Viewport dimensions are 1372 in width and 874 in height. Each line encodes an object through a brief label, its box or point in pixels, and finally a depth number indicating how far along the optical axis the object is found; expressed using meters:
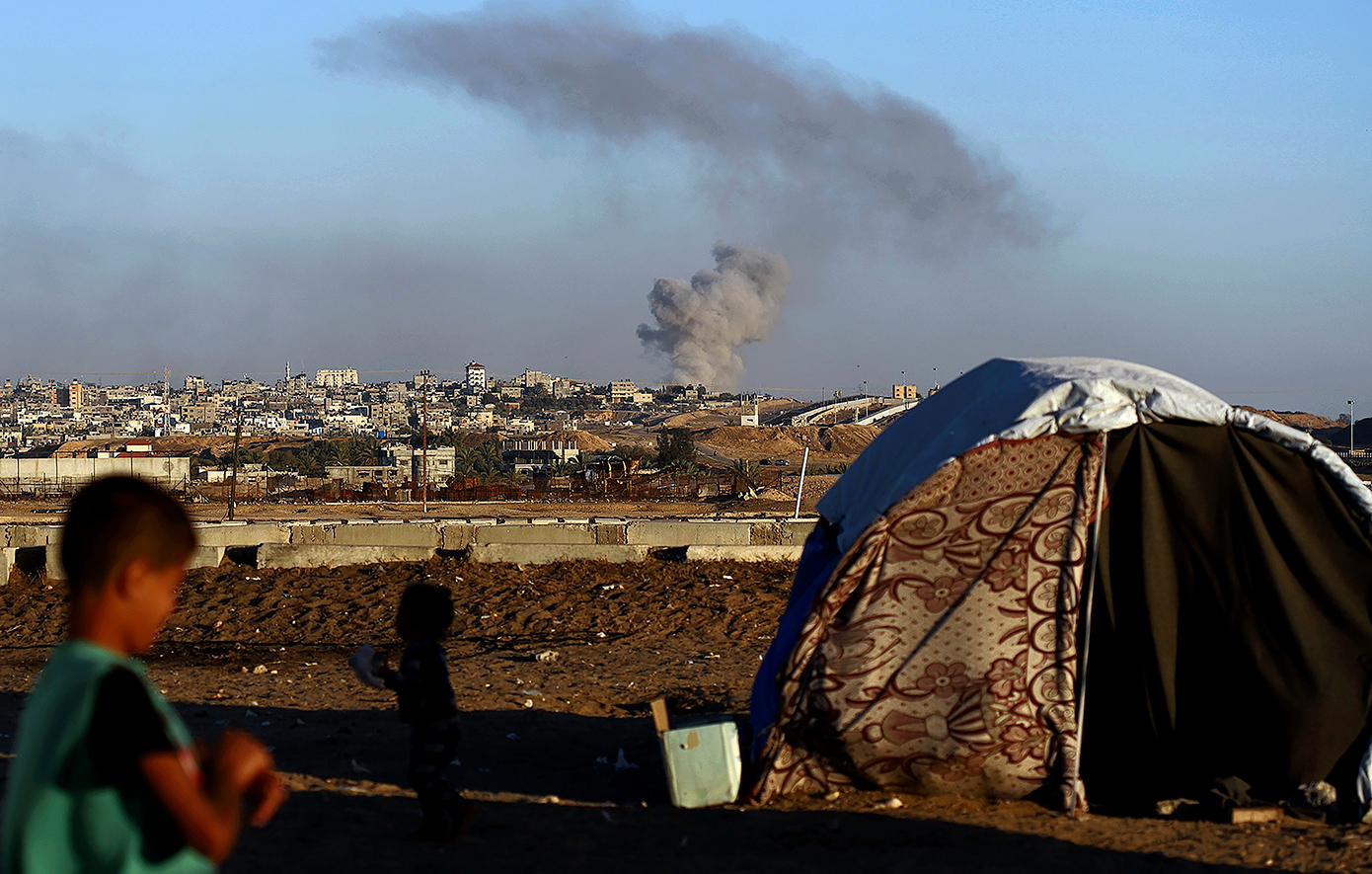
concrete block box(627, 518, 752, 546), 21.25
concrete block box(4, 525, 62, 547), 20.69
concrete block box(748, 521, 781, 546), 21.00
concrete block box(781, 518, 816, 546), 20.41
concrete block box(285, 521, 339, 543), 22.27
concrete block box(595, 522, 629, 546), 21.31
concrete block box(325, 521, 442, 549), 21.02
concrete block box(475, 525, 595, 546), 21.27
